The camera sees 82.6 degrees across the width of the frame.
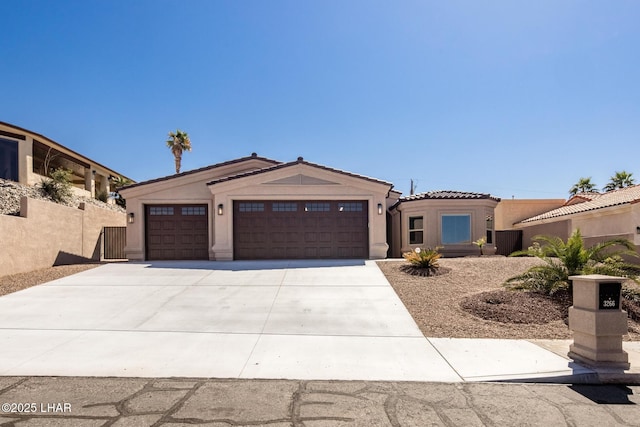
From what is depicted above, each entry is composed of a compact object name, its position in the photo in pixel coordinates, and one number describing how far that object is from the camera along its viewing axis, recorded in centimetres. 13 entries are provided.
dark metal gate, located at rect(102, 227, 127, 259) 1834
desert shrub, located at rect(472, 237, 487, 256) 1661
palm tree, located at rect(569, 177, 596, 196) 3528
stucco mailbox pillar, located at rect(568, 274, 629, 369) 503
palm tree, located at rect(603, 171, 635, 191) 3250
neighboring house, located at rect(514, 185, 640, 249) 1439
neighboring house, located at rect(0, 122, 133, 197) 2150
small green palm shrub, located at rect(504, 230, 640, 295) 841
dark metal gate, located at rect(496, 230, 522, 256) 2166
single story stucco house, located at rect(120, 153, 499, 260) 1538
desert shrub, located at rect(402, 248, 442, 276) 1154
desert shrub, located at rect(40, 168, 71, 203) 2053
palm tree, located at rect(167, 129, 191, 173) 3584
